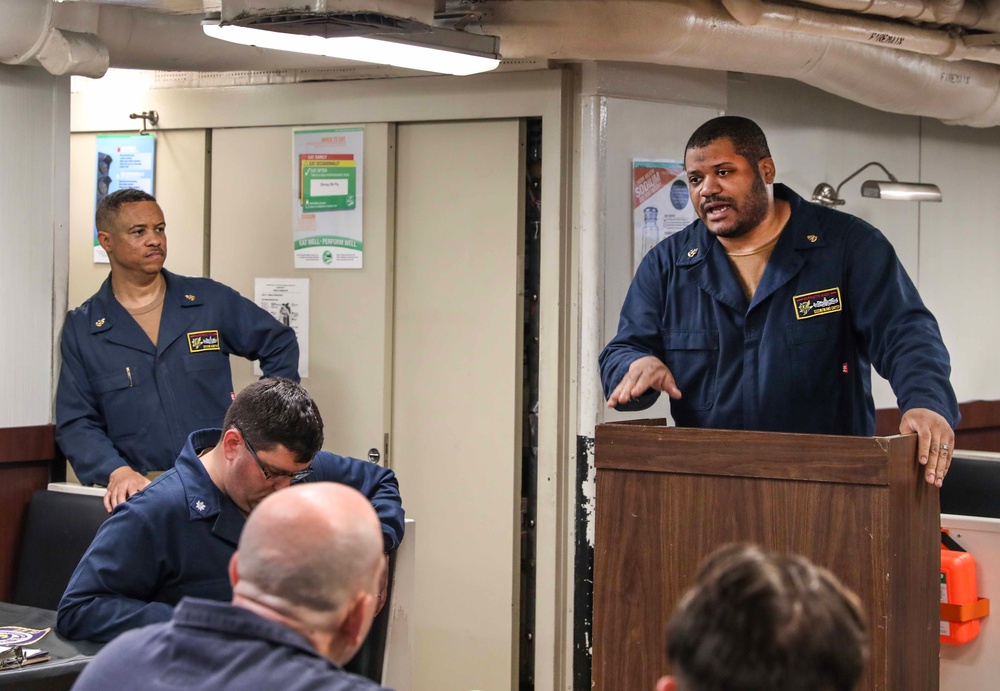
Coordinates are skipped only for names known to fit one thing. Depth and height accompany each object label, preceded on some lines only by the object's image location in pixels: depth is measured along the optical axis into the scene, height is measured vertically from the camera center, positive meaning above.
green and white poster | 8.90 +0.60
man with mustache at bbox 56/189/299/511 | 7.61 -0.01
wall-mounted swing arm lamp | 9.66 +0.71
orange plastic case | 5.71 -0.58
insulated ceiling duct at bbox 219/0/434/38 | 6.02 +0.88
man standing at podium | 5.23 +0.11
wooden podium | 4.00 -0.29
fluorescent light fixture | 6.19 +0.85
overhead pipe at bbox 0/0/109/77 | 6.82 +0.94
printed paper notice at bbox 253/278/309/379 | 9.11 +0.20
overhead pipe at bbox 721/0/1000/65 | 7.29 +1.10
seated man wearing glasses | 4.68 -0.33
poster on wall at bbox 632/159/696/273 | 8.37 +0.57
